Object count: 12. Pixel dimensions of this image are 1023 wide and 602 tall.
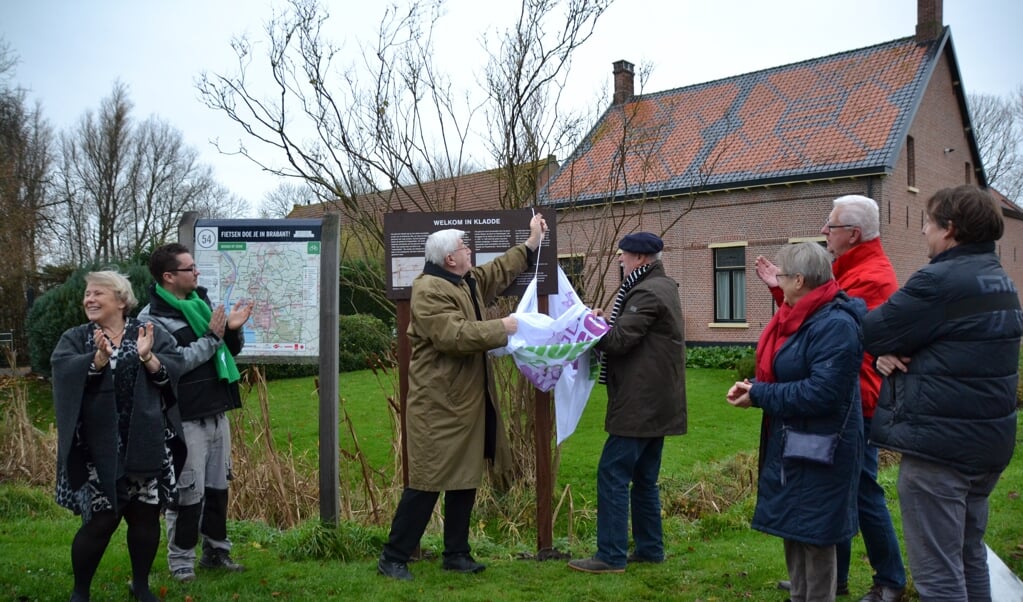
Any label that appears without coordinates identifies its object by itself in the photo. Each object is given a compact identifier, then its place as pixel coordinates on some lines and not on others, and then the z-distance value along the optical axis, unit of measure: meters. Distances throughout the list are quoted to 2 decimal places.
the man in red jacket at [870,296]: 3.92
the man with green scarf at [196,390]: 4.29
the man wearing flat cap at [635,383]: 4.52
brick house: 20.77
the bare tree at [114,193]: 32.81
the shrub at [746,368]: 17.79
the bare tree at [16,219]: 19.25
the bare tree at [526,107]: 6.70
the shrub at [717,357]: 20.42
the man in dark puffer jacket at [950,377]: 3.06
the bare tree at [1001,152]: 37.03
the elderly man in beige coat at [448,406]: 4.34
